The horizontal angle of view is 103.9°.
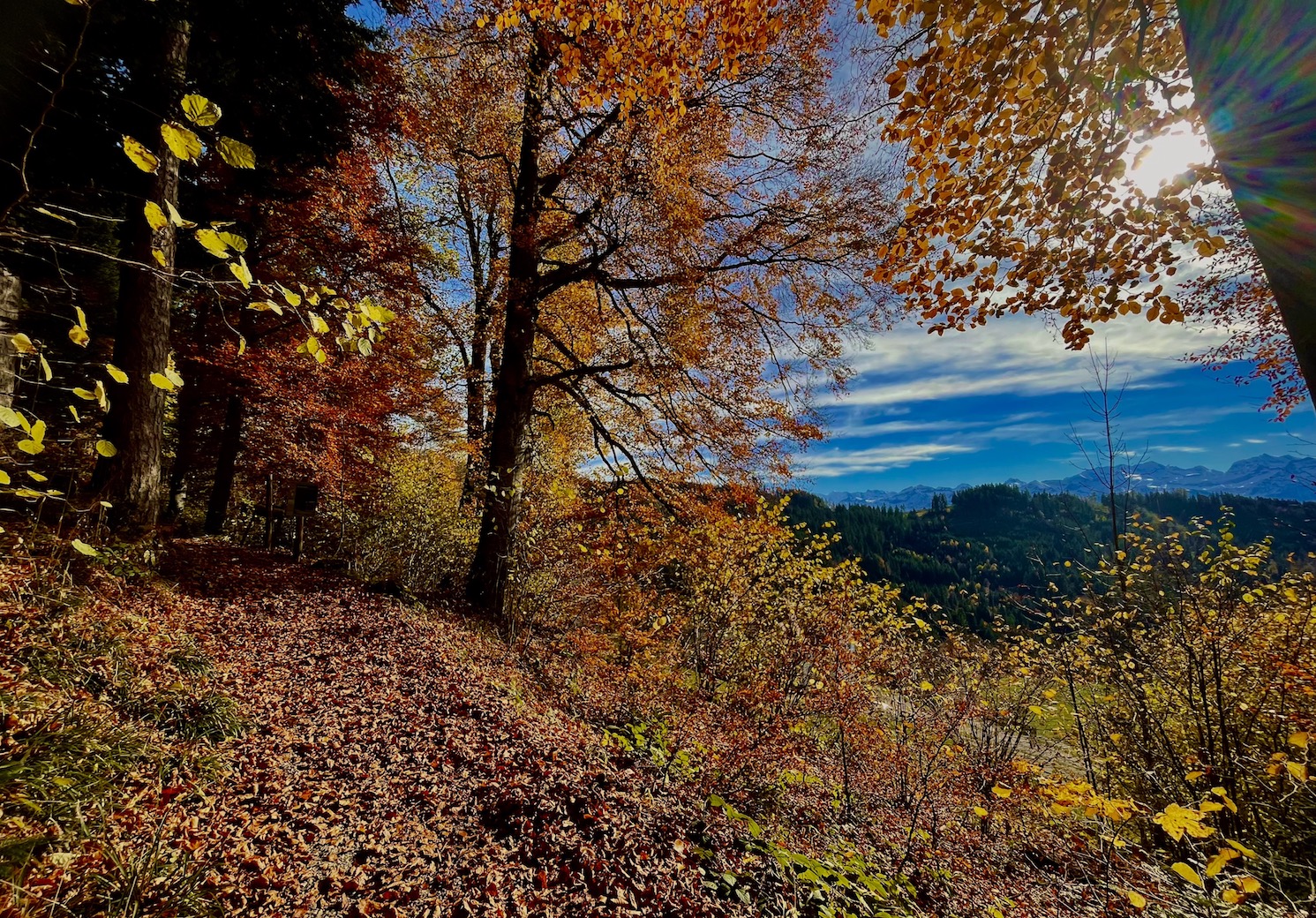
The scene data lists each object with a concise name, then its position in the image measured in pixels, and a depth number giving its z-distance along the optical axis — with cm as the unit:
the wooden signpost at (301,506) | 1017
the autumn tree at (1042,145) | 336
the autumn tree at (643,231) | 736
